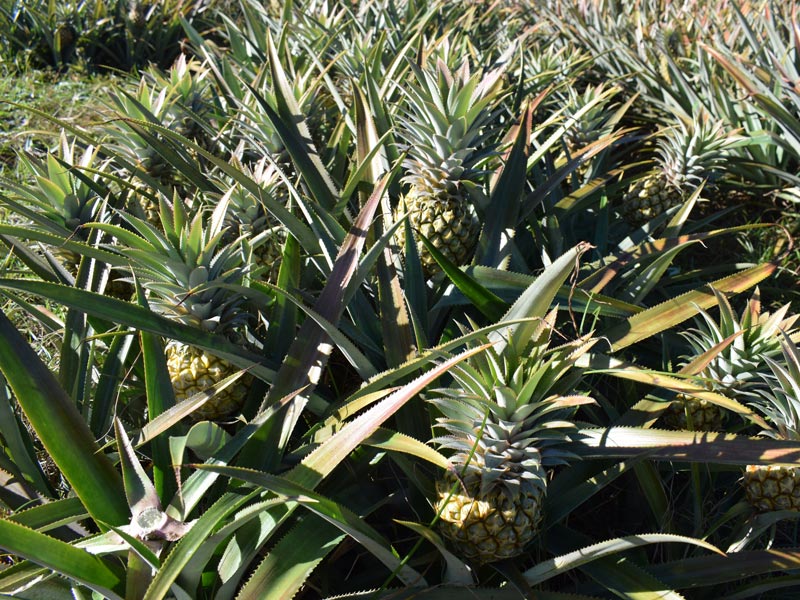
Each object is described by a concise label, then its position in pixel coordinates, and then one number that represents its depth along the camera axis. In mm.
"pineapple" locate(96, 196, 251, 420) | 1179
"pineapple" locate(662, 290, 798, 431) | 1300
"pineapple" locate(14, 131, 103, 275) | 1569
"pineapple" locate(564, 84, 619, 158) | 2230
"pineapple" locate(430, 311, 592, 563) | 1002
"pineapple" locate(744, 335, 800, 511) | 1177
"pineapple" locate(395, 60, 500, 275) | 1431
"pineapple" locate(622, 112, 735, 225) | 2021
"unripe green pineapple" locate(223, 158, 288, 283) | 1554
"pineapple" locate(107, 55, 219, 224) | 1787
